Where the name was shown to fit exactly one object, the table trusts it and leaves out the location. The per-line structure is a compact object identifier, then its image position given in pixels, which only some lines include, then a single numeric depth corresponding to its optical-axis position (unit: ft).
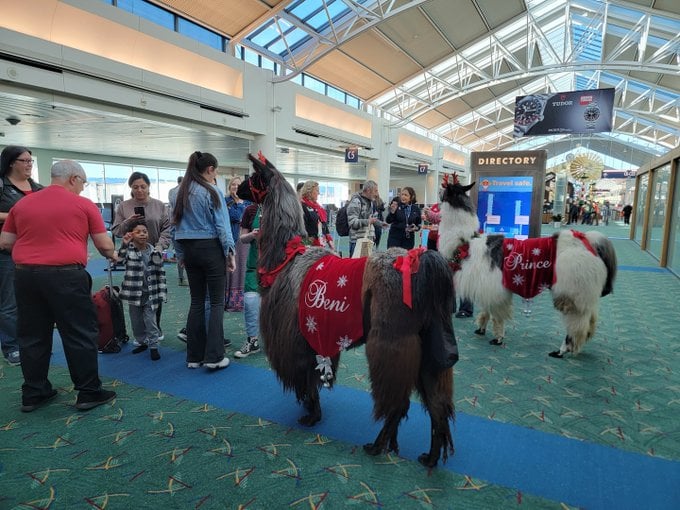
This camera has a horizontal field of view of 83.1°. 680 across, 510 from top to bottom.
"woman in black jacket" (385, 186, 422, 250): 17.26
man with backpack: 16.84
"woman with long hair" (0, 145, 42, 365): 9.12
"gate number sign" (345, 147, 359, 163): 46.83
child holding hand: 10.17
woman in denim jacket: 8.97
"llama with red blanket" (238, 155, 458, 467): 5.79
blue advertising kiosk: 17.53
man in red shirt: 7.21
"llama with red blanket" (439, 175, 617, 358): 10.52
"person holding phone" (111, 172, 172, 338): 10.41
